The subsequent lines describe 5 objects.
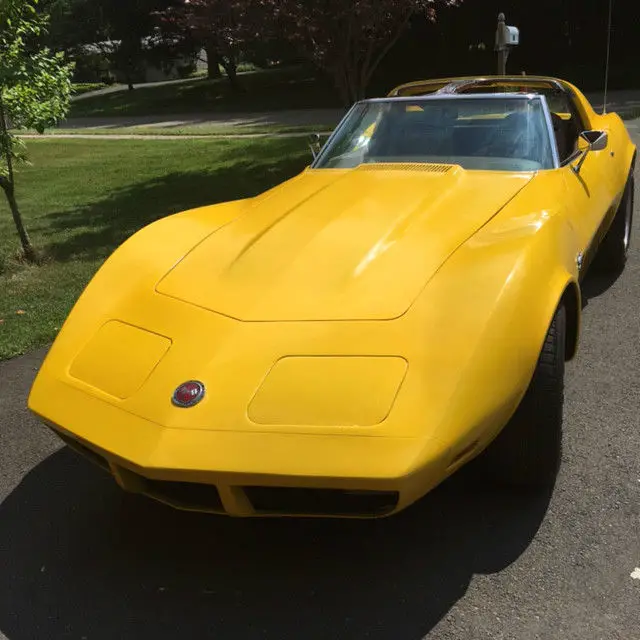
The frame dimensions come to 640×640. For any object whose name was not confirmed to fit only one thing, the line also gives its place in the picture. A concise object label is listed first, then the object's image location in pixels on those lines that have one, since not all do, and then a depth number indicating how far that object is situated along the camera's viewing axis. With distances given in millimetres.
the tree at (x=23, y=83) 5594
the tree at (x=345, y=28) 8117
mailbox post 7750
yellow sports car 2064
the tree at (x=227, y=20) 8344
